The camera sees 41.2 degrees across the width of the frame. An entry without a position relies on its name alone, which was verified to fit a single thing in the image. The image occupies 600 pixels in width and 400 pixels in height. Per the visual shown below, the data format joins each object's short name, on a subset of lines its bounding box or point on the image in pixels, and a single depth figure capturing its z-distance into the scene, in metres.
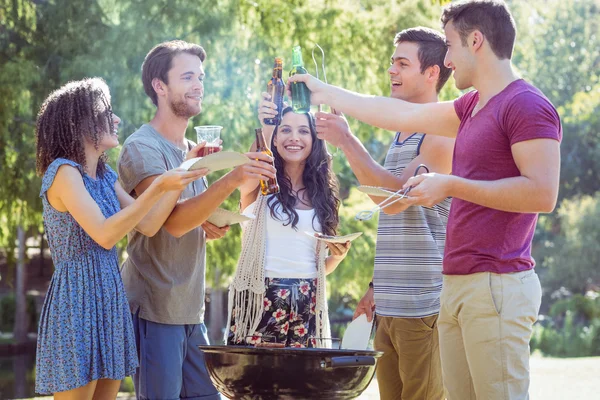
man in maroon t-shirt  2.40
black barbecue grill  2.65
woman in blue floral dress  2.82
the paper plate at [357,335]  3.17
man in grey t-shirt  3.12
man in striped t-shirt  3.32
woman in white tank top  3.41
